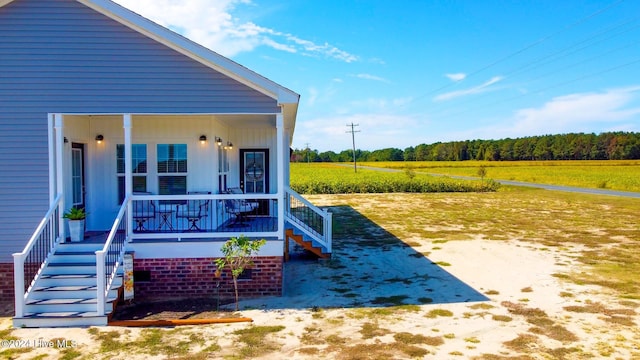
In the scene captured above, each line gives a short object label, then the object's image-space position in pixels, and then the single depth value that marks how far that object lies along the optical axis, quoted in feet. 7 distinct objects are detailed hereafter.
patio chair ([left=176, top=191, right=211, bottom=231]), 30.66
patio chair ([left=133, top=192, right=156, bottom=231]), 30.22
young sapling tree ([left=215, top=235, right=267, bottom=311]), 25.27
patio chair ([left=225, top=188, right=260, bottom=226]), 35.24
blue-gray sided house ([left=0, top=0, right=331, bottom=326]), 27.04
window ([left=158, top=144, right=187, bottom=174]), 32.73
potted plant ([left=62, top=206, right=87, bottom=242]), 27.35
